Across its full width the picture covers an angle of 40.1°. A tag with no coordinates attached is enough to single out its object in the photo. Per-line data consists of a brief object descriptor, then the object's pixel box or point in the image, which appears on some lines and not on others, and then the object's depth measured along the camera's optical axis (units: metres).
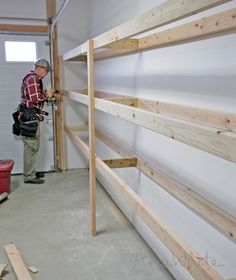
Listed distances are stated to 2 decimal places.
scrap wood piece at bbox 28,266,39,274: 2.48
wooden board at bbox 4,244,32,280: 2.37
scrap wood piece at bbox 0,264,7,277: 2.46
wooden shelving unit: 1.13
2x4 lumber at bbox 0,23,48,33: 4.57
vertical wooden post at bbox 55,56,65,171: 4.94
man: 4.30
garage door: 4.72
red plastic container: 3.95
